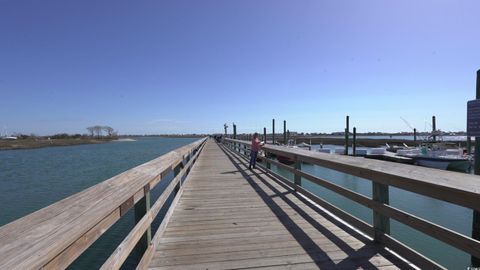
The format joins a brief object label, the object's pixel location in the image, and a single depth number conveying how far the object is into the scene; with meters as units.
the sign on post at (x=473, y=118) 4.16
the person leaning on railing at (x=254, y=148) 11.52
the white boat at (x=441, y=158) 21.47
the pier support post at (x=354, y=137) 29.65
